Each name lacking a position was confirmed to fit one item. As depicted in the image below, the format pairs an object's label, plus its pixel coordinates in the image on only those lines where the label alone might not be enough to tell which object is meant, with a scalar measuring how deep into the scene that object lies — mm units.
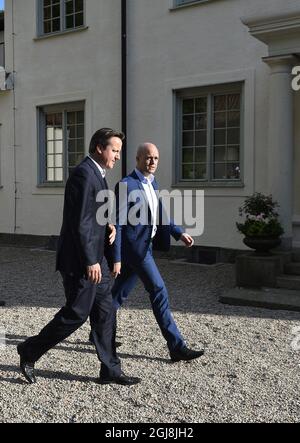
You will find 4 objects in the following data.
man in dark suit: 3854
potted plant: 7418
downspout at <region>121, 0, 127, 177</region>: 10789
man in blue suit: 4574
